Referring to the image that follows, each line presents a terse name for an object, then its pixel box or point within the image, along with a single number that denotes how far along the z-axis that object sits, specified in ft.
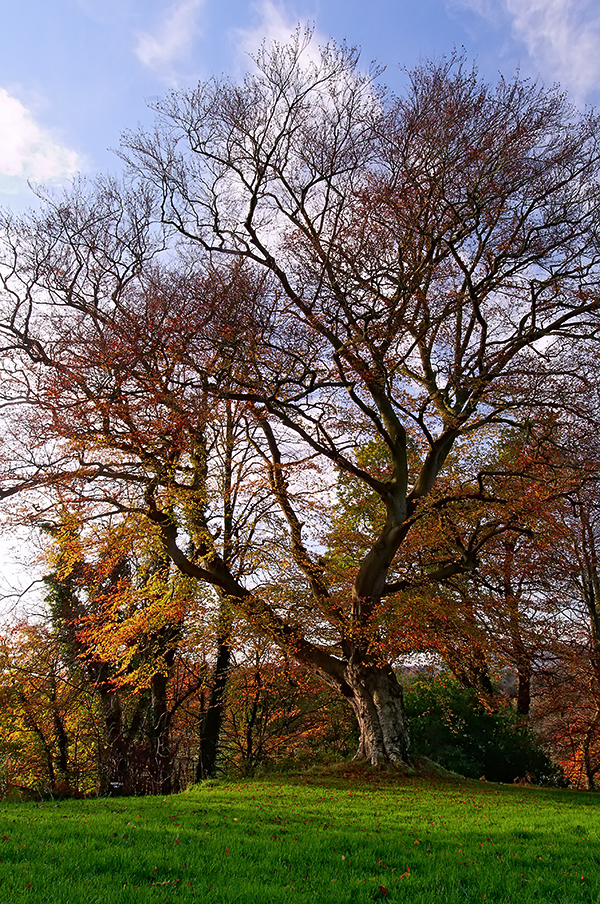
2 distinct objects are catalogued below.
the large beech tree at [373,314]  34.32
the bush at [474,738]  52.08
